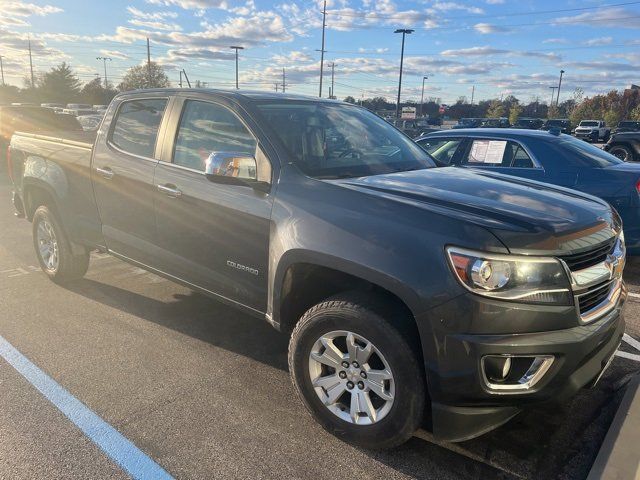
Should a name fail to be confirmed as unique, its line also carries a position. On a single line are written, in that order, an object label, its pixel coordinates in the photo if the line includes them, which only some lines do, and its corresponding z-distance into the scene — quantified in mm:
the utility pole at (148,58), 54406
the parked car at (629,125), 40062
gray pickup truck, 2197
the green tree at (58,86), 72438
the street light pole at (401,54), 44844
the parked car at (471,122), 49125
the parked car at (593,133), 38344
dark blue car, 5570
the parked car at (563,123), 48375
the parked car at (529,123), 45094
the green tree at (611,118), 53594
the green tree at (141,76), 68562
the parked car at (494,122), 44588
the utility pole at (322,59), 46719
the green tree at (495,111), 73875
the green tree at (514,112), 68531
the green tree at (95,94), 74250
